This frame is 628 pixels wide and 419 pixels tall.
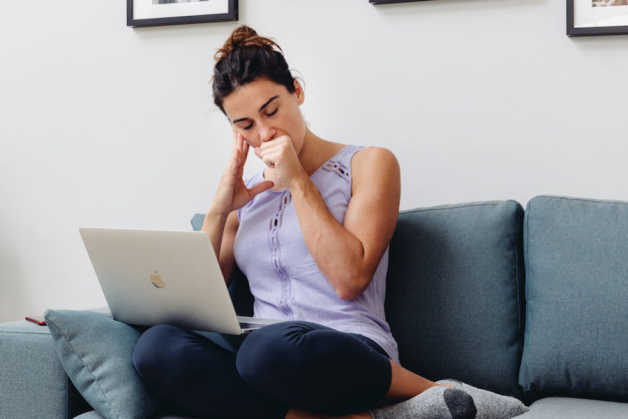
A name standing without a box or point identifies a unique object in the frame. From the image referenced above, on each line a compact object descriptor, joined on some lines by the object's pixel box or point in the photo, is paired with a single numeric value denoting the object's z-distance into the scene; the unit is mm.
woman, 1175
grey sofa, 1356
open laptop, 1265
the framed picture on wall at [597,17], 1724
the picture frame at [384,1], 1901
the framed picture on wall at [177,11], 2086
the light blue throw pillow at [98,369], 1289
